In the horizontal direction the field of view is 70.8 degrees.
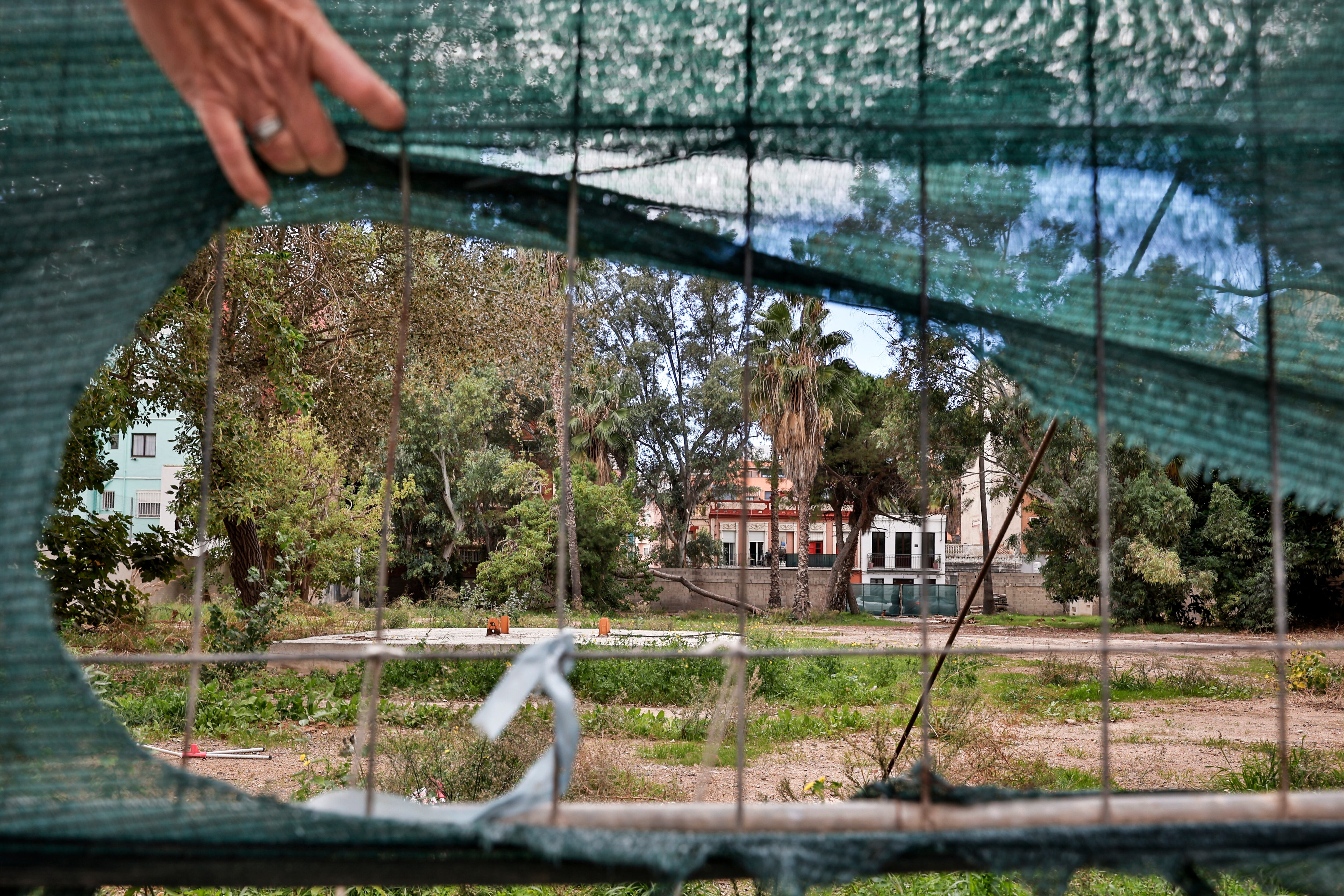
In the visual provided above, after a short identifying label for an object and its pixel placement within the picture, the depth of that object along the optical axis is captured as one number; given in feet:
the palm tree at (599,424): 79.66
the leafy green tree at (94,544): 23.18
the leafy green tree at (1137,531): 55.67
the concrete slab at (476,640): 33.81
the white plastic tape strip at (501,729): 4.20
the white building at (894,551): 116.98
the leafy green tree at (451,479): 79.25
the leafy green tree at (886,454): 63.05
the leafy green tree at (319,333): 23.48
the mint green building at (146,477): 102.12
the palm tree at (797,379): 62.64
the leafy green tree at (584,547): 68.28
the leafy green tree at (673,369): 90.48
